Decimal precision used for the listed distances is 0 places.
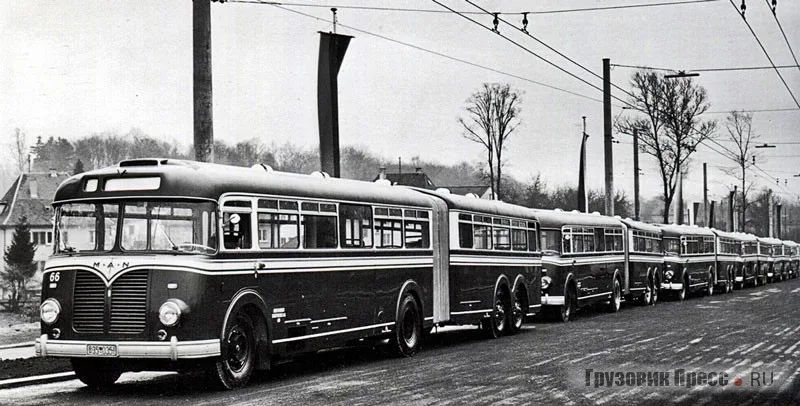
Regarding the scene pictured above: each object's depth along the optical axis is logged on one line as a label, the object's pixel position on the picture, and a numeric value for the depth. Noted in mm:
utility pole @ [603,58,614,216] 44344
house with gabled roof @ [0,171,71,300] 95250
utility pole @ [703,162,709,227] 81712
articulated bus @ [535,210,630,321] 28484
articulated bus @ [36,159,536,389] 13391
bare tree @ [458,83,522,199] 74562
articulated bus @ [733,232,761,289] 57706
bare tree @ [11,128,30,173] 72038
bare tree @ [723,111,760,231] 89000
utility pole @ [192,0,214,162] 18219
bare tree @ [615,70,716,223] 70188
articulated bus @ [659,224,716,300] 42125
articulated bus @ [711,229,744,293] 51456
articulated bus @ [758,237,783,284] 67250
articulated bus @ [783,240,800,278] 86225
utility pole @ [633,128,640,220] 54128
